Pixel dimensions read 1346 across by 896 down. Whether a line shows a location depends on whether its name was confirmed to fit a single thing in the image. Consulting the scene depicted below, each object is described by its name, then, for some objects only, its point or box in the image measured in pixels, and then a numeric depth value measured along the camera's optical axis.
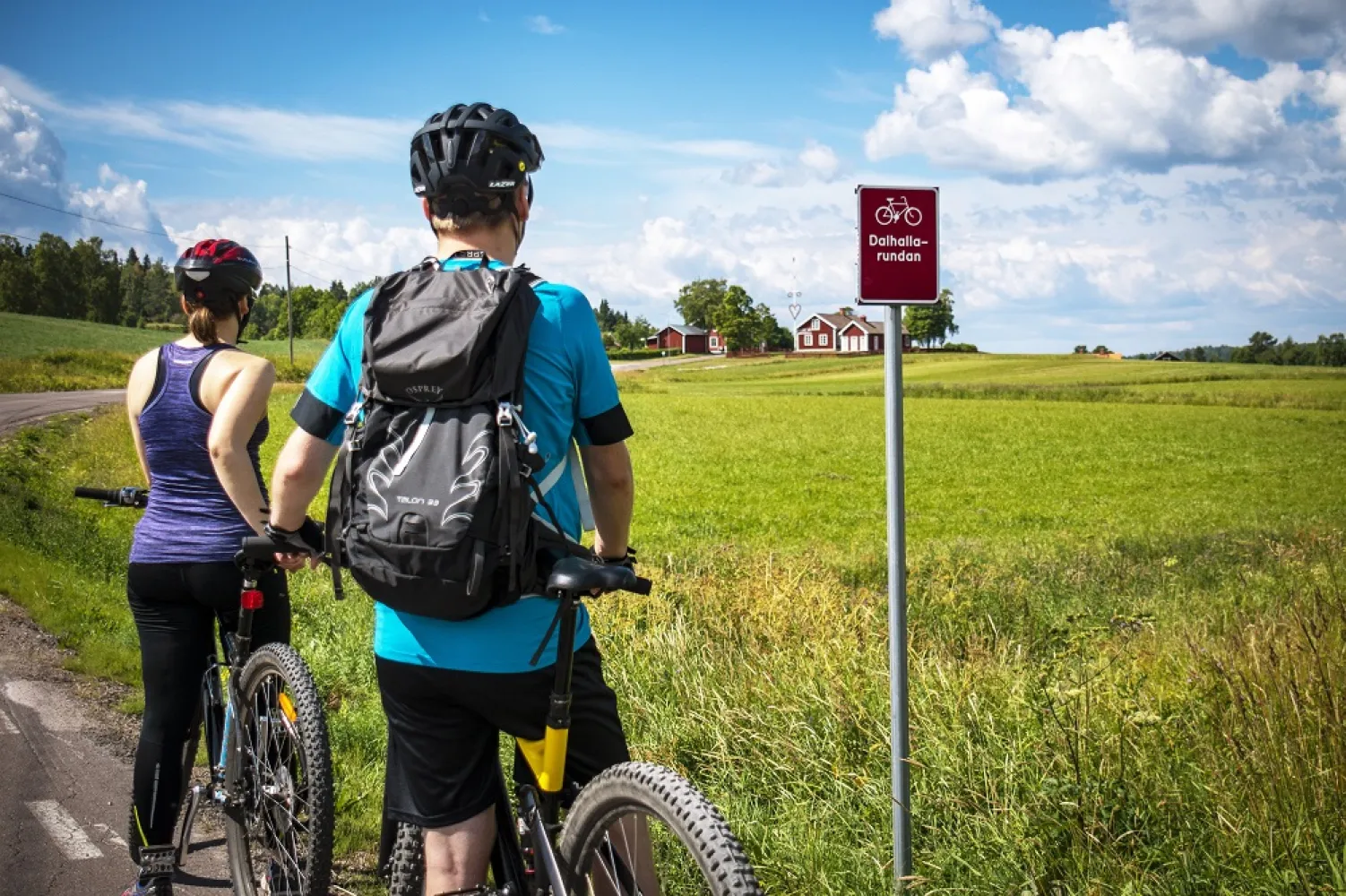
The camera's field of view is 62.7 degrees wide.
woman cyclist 3.56
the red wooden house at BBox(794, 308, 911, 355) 117.38
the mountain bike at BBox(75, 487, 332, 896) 3.05
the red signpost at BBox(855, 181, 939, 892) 3.44
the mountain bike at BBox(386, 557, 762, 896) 1.92
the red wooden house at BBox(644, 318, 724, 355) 141.25
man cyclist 2.25
